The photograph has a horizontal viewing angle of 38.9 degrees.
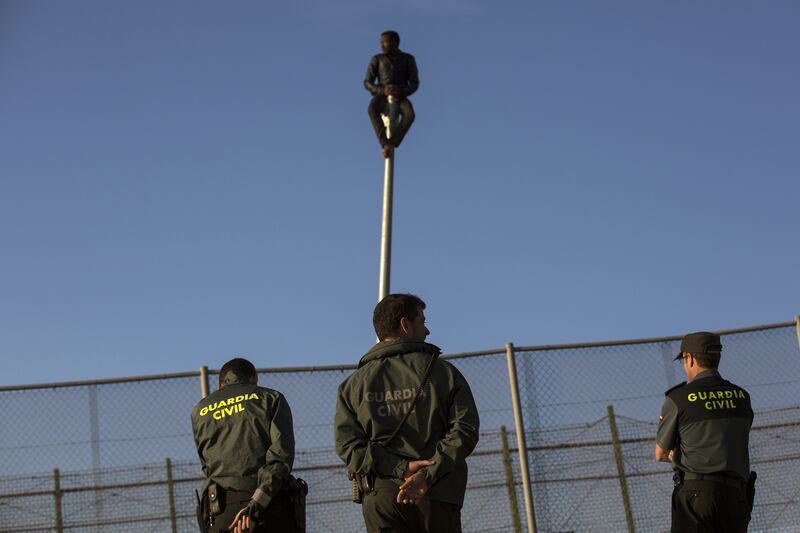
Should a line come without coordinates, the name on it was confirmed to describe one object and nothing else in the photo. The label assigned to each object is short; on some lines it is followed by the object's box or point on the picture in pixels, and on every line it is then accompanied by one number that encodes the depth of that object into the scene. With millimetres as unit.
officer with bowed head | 6641
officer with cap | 6867
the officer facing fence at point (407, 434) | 5277
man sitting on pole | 10453
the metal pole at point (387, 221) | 10008
